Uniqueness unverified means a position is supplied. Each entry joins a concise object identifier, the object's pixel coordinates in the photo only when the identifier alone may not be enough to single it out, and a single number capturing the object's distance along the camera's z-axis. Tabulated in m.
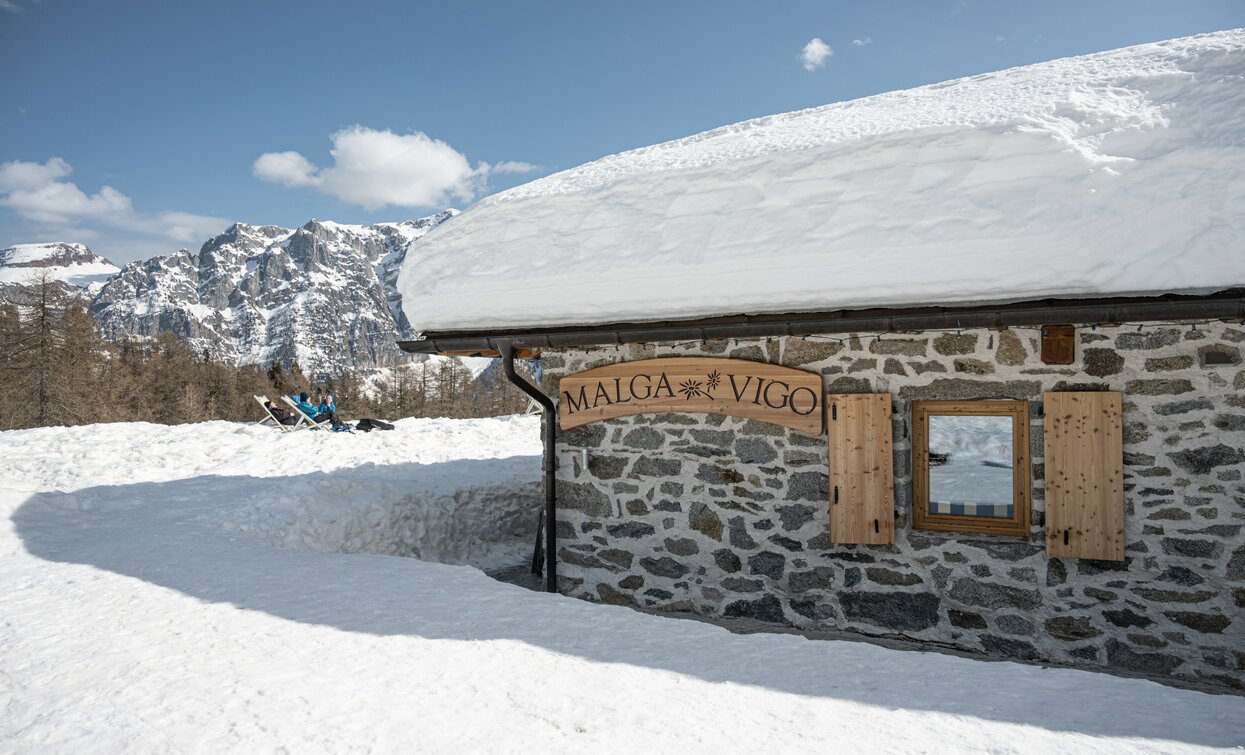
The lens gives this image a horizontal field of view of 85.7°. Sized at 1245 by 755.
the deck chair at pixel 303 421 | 15.51
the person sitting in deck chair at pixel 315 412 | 15.80
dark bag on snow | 15.52
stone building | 4.33
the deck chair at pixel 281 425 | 14.71
